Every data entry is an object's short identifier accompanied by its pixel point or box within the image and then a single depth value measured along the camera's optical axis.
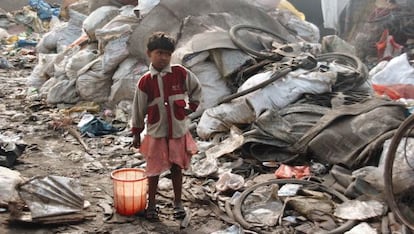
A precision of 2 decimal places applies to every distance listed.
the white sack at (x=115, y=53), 6.31
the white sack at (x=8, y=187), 3.50
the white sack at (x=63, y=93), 6.76
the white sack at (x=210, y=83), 5.40
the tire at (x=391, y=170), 2.97
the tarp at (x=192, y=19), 6.09
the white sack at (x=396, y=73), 5.80
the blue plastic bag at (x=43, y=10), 14.59
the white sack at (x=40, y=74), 7.78
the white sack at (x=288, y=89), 4.76
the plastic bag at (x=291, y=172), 4.01
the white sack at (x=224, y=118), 4.78
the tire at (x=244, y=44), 5.43
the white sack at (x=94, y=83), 6.53
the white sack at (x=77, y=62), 6.92
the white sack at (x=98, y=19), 7.35
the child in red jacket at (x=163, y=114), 3.31
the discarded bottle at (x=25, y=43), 12.01
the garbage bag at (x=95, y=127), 5.53
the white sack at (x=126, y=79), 6.09
